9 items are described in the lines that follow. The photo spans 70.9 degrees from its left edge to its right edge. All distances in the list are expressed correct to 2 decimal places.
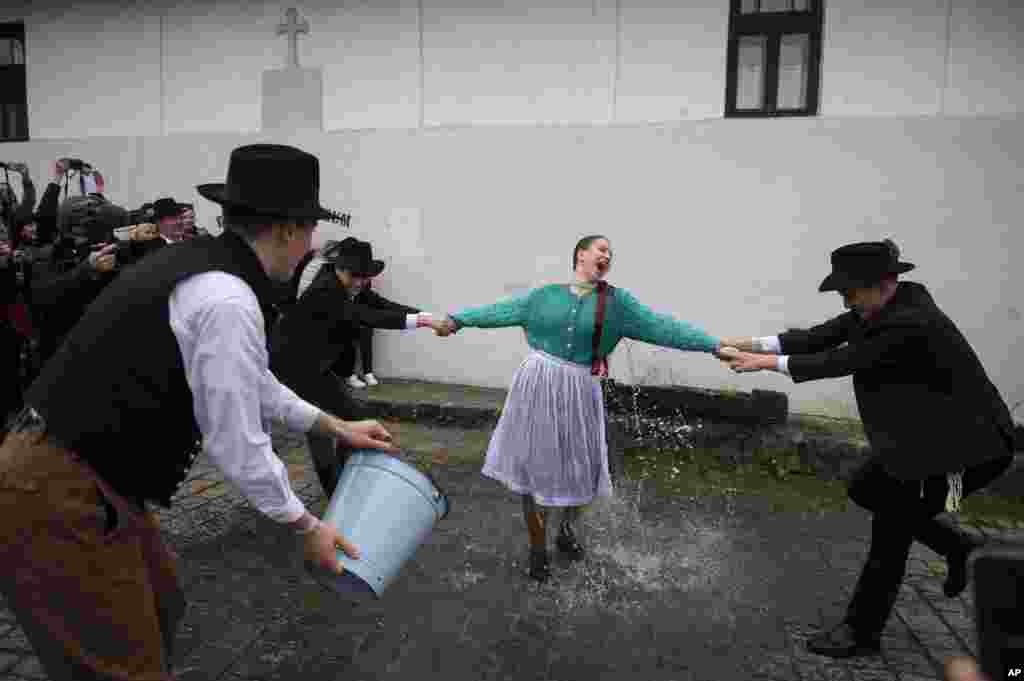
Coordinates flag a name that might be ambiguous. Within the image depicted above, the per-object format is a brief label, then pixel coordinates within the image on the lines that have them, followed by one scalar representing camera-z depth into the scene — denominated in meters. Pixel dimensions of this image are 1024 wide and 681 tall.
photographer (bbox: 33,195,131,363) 5.14
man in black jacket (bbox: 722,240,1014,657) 3.37
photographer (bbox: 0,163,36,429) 5.62
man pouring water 1.90
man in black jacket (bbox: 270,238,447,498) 4.25
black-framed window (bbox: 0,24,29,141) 9.64
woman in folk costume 4.29
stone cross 8.06
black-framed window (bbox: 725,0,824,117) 6.78
